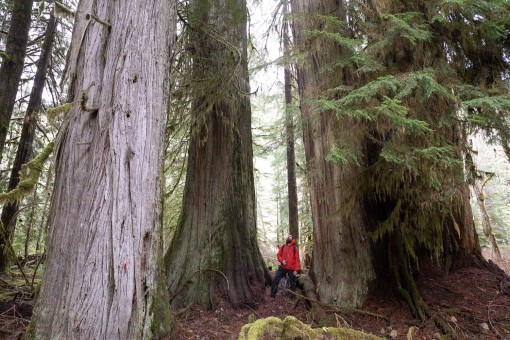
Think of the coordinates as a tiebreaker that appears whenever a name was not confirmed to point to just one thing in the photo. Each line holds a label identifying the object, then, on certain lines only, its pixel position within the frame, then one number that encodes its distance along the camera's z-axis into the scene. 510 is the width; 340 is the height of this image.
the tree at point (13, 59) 5.76
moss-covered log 2.47
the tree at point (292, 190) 10.66
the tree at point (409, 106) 3.85
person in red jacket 6.75
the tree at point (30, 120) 7.30
